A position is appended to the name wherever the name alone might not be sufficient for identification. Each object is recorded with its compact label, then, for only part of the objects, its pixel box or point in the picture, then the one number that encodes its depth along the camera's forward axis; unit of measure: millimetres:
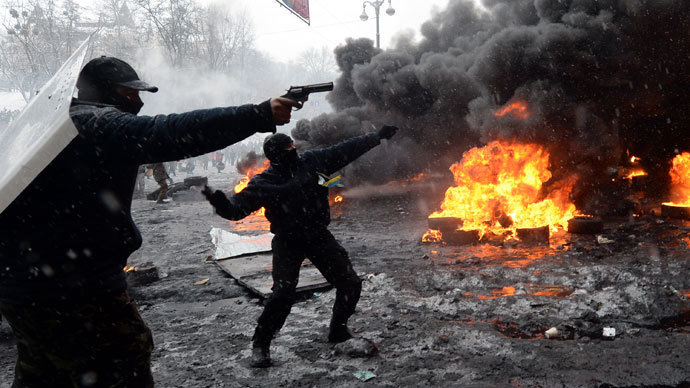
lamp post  17734
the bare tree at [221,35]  32906
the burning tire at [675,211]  8672
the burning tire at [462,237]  7984
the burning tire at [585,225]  8062
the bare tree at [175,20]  30078
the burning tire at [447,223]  8086
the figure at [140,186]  16997
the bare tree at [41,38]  26641
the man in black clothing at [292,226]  3594
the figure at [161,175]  13711
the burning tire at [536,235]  7680
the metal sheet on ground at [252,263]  5566
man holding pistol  1595
